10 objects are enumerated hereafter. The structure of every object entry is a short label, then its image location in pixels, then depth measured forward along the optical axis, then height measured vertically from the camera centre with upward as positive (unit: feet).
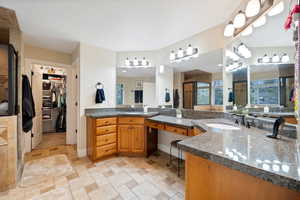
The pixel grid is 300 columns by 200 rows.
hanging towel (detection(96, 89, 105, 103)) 9.14 +0.27
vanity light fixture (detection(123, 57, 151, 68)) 10.21 +2.95
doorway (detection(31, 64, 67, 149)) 14.44 -0.39
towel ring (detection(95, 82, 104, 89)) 9.35 +1.05
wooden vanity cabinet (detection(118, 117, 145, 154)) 8.48 -2.37
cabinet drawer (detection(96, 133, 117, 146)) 7.88 -2.51
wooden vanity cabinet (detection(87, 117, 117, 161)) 7.81 -2.39
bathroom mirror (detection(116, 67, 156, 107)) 10.30 +1.12
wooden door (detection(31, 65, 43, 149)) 10.04 -0.27
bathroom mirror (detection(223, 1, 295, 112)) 3.60 +1.16
